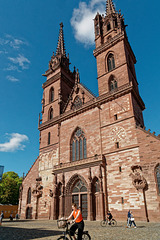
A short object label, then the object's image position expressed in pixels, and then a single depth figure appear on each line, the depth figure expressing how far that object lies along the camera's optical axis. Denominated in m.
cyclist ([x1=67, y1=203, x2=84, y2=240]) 5.86
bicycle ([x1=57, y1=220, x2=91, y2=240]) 6.03
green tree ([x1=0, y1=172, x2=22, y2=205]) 43.43
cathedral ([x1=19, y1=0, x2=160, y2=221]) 17.30
